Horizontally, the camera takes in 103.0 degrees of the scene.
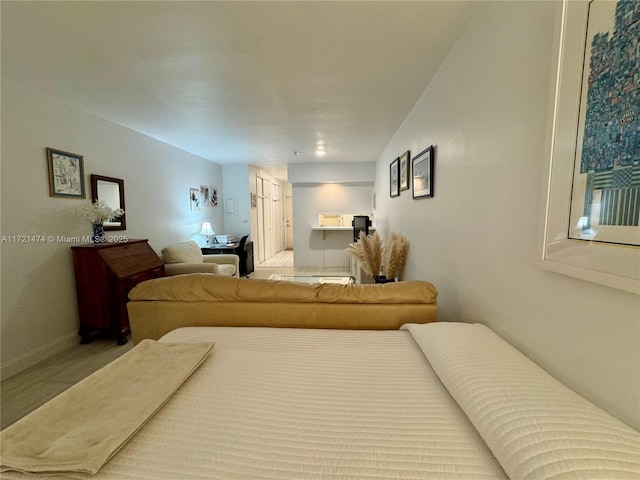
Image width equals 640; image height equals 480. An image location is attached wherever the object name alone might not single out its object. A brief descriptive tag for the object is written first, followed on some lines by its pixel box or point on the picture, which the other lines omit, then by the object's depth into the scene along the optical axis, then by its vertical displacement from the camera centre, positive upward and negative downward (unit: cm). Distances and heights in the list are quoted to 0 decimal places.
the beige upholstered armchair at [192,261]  362 -69
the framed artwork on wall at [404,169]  299 +59
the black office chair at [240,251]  508 -69
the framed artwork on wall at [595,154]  68 +20
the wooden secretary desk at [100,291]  264 -77
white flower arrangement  273 +5
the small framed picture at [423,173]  219 +42
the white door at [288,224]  980 -25
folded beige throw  68 -64
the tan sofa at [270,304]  153 -54
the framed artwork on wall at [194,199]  490 +35
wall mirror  294 +28
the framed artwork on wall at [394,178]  350 +58
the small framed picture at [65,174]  247 +44
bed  63 -65
